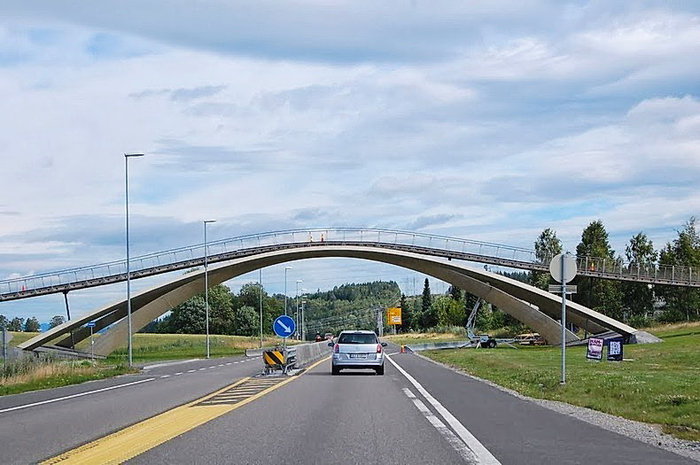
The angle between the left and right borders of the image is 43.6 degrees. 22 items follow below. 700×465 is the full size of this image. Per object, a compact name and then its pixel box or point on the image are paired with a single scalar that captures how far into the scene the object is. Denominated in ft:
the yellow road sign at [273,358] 114.11
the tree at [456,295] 570.09
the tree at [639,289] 341.00
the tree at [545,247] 364.79
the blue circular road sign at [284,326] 121.39
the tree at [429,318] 591.78
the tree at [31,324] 492.13
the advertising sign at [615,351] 140.56
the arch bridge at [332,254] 268.82
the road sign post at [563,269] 78.89
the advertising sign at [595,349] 138.51
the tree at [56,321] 276.12
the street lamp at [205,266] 243.64
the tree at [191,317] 598.75
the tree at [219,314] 637.30
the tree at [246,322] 622.54
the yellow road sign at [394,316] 481.75
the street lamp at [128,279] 159.37
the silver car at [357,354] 114.62
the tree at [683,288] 309.63
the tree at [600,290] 338.95
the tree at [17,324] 470.96
